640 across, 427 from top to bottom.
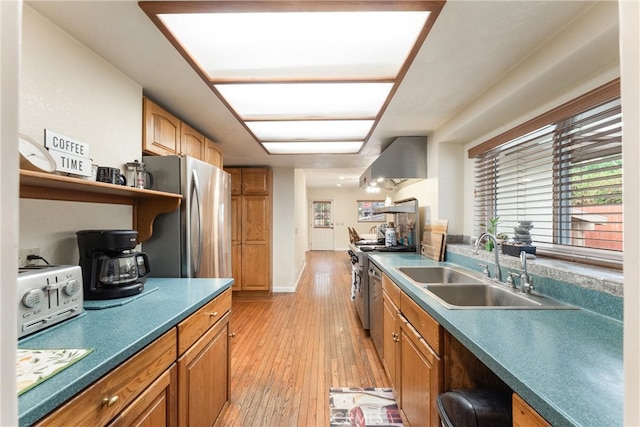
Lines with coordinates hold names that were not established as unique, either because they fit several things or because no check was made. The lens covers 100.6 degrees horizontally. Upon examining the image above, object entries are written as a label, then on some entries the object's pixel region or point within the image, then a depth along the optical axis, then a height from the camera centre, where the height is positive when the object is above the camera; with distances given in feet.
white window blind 4.21 +0.58
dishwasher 7.86 -2.89
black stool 3.09 -2.35
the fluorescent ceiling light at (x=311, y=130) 7.55 +2.62
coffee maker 4.24 -0.83
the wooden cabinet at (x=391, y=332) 5.79 -2.82
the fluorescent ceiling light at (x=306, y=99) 5.61 +2.69
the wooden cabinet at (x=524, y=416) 2.12 -1.69
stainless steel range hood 9.60 +2.03
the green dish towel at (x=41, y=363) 2.18 -1.35
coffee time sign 3.80 +0.92
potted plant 6.59 -0.42
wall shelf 3.46 +0.37
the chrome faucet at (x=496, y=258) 5.30 -0.91
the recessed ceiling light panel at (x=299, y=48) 3.61 +2.79
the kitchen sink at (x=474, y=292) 4.36 -1.52
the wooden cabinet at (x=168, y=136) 6.11 +2.13
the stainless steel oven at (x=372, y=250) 9.53 -1.43
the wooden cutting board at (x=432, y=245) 8.29 -1.02
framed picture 32.58 +0.81
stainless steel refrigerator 6.05 -0.23
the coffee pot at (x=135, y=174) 5.52 +0.86
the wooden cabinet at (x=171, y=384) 2.46 -2.06
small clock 3.22 +0.74
